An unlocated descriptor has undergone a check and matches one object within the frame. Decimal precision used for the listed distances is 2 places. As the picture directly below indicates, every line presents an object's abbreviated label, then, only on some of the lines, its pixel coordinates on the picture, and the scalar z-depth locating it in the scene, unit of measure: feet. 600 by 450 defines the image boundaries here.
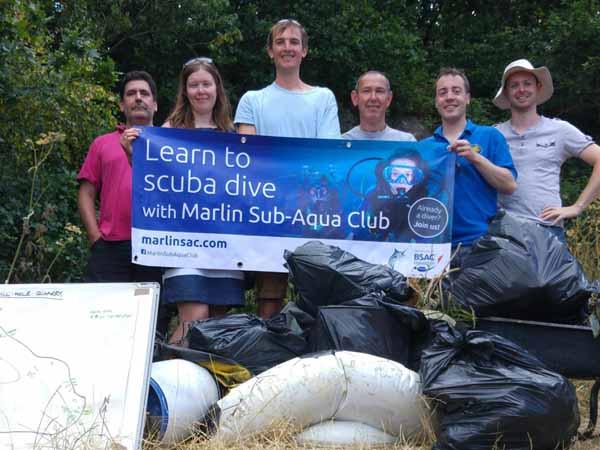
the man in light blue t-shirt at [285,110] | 18.31
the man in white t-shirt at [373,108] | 18.66
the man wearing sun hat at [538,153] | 17.94
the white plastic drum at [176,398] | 13.65
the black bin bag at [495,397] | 13.05
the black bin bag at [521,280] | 15.06
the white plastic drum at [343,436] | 13.61
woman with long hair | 17.42
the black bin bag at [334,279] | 15.75
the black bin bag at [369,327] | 14.84
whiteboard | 13.00
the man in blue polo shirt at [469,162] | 17.37
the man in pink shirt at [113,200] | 18.07
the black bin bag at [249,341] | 15.17
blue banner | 17.98
